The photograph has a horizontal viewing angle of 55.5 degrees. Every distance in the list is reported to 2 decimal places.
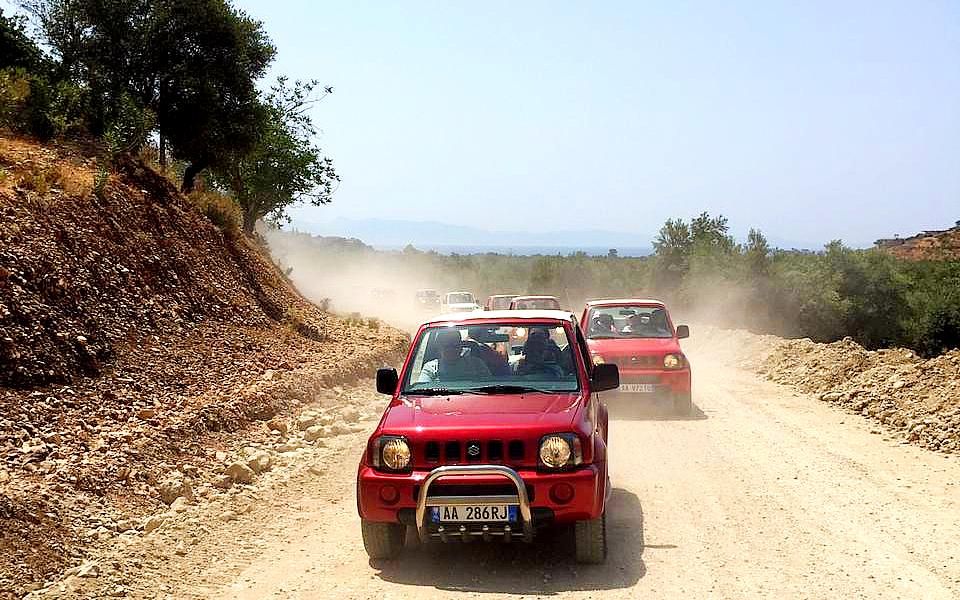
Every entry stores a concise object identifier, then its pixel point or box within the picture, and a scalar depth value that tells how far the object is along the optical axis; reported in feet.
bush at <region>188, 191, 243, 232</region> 65.26
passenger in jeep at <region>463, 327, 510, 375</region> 24.08
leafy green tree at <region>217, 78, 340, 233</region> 91.45
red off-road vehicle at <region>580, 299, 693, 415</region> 44.86
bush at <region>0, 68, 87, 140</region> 51.62
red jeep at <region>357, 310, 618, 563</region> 19.33
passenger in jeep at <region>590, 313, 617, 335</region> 49.49
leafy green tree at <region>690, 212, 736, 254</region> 175.01
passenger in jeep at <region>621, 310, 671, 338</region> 48.73
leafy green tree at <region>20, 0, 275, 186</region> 62.03
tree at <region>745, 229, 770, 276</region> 140.46
